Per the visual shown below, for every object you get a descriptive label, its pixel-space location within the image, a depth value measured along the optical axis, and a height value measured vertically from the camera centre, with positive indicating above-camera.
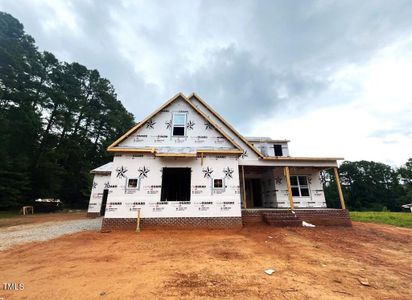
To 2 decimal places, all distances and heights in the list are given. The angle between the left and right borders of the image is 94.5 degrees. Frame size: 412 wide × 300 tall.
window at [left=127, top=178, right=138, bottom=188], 9.53 +0.93
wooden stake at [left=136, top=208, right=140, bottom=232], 8.78 -0.94
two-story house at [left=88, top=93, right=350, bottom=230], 9.39 +1.49
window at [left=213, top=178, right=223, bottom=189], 9.93 +0.96
